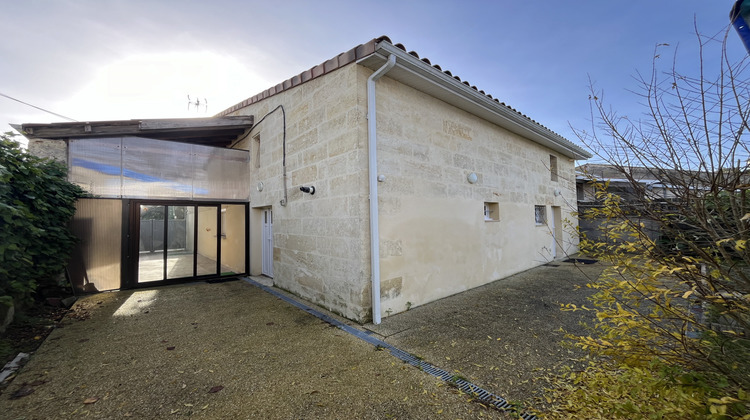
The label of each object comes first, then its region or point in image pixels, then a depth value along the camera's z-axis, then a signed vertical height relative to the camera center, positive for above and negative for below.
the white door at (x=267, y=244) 7.77 -0.74
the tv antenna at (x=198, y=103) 11.00 +4.90
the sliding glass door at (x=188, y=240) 6.95 -0.55
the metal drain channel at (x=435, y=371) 2.38 -1.72
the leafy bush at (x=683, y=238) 1.55 -0.17
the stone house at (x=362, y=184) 4.53 +0.80
